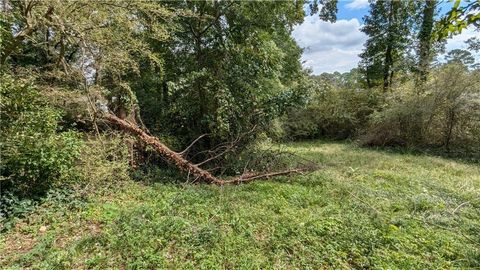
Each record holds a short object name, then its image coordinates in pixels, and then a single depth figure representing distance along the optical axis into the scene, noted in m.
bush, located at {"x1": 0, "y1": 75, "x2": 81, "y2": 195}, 4.03
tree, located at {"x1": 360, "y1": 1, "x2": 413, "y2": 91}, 14.64
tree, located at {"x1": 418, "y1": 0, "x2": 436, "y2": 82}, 10.67
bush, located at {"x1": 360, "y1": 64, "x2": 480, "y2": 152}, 8.91
